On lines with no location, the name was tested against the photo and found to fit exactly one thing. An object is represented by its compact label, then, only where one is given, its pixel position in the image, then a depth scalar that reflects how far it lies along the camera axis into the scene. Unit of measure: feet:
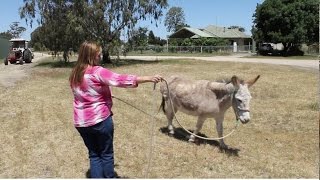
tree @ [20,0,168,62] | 72.27
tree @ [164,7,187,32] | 277.39
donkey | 15.41
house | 182.89
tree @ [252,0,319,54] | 111.62
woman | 11.30
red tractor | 91.05
